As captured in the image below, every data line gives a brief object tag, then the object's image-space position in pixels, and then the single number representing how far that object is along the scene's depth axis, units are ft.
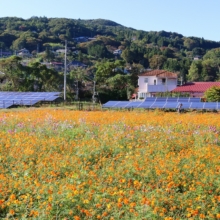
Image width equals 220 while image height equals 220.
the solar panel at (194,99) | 106.42
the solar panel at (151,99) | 108.88
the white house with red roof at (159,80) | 168.76
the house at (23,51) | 429.87
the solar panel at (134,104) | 93.30
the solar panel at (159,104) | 93.80
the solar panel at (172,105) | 91.09
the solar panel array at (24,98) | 105.09
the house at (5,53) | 420.64
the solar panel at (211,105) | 87.63
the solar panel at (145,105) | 93.32
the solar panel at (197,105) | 89.45
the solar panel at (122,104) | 94.71
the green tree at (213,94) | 120.57
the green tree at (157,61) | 367.66
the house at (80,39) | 615.03
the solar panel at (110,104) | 96.78
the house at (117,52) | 483.92
